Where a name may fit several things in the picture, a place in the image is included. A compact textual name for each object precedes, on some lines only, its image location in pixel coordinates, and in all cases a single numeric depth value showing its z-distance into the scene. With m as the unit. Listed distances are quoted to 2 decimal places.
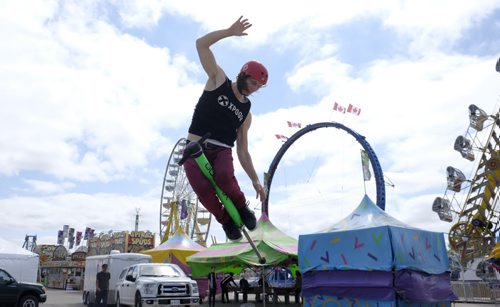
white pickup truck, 12.38
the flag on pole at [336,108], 24.66
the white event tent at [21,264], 17.03
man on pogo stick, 3.03
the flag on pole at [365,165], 23.17
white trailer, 17.28
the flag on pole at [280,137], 28.46
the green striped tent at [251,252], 13.99
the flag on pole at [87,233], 62.72
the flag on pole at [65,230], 70.31
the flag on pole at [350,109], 23.98
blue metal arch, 23.08
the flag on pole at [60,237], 71.38
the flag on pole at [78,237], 67.53
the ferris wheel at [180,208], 37.44
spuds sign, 41.46
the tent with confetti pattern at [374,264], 9.15
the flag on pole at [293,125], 27.67
